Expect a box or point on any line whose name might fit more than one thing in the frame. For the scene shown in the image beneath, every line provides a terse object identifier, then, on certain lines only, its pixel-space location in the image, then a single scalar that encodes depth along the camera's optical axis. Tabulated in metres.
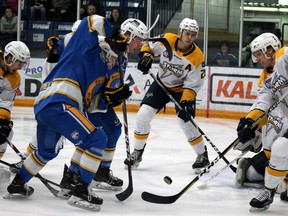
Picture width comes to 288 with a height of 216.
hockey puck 7.41
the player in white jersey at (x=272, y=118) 6.44
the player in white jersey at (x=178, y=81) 8.79
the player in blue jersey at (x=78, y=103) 6.29
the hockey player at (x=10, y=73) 7.35
